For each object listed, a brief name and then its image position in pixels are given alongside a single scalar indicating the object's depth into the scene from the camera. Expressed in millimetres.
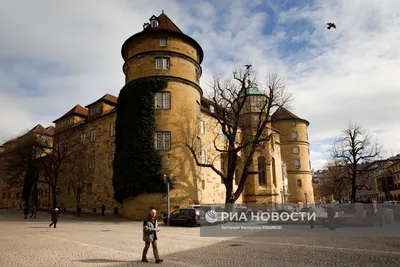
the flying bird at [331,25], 15774
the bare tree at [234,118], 28312
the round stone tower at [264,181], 47094
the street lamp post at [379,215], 21581
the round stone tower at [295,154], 63312
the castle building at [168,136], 29922
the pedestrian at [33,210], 32688
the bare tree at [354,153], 37000
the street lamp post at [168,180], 24834
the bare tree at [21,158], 39938
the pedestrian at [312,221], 21359
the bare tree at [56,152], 39438
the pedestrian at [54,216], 22550
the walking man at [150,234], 10020
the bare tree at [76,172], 38159
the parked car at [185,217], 22875
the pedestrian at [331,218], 20250
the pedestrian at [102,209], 35728
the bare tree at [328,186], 58453
